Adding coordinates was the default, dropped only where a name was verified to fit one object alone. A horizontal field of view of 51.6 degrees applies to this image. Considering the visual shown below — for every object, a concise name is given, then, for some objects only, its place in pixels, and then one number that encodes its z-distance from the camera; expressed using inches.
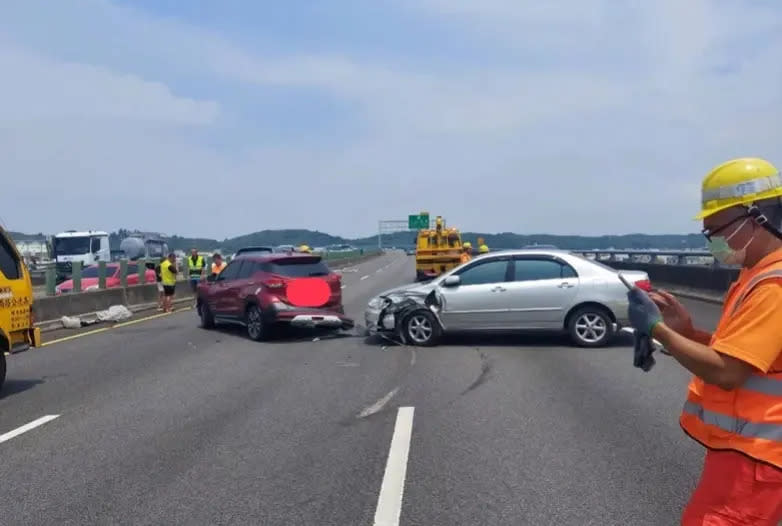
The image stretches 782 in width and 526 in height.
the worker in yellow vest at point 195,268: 994.7
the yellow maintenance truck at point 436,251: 1318.9
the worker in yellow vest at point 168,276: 868.6
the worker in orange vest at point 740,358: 101.7
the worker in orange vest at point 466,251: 1096.2
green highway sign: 3053.6
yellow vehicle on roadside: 380.5
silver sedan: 518.0
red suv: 585.6
